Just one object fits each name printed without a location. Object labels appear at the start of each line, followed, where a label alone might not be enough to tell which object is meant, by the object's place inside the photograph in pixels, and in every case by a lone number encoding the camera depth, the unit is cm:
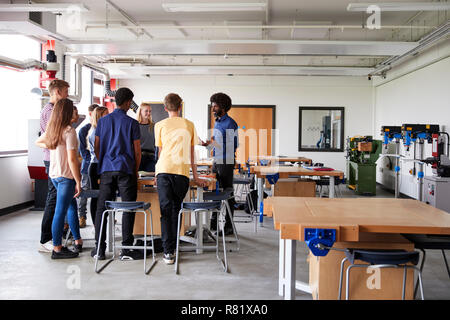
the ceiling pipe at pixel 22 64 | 591
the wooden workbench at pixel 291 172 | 539
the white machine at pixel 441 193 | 574
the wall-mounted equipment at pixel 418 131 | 667
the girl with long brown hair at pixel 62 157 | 393
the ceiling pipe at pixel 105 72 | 897
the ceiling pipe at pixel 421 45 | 609
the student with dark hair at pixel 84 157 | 503
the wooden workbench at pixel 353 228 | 227
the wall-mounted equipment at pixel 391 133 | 770
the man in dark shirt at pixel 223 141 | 495
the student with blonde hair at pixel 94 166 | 459
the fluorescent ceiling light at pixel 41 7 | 547
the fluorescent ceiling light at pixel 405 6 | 521
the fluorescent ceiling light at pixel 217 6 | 564
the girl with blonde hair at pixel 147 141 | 523
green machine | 903
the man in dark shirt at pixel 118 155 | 391
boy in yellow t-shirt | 383
